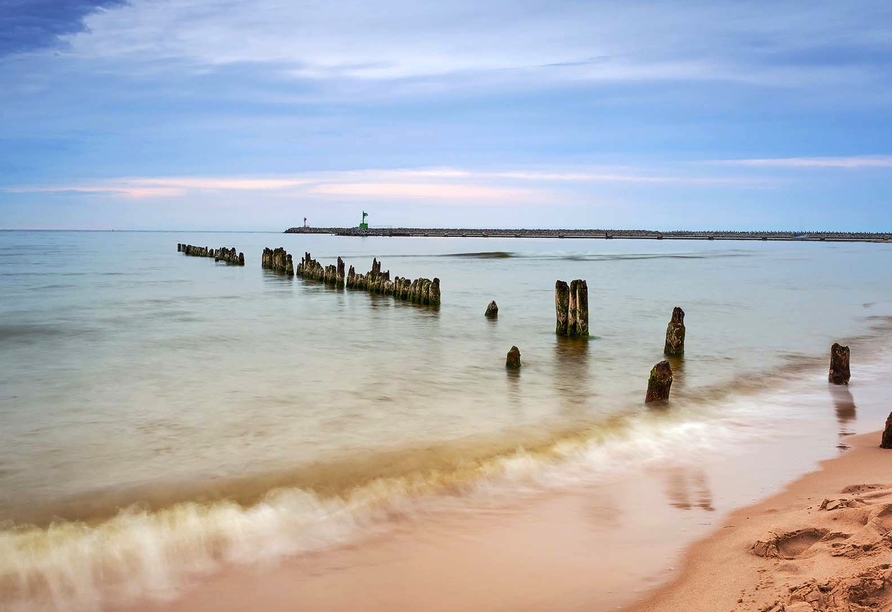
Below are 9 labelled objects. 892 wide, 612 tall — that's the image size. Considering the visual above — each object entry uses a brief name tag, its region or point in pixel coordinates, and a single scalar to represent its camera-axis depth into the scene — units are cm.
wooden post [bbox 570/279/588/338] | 1656
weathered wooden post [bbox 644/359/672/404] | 1014
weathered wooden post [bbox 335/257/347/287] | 3044
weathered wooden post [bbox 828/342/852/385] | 1138
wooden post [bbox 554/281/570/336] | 1684
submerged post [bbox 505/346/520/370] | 1266
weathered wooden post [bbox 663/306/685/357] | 1432
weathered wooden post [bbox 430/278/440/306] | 2309
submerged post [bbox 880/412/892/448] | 730
